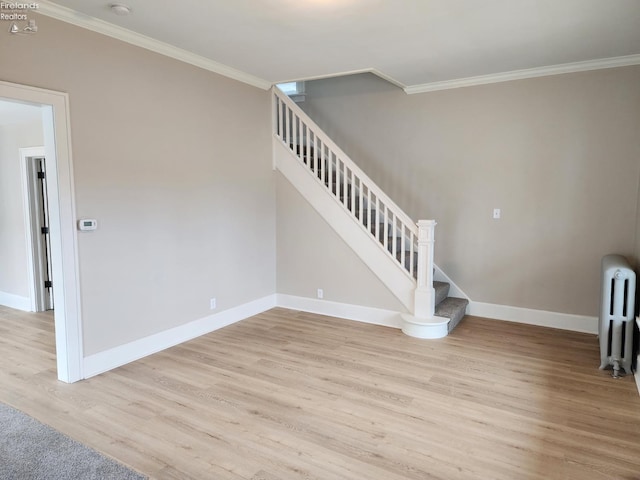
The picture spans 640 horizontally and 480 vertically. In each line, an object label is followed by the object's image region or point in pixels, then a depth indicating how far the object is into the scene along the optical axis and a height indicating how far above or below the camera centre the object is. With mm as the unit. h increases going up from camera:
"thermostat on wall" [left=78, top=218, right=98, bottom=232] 3215 -173
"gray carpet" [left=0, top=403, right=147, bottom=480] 2213 -1461
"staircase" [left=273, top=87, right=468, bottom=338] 4363 -353
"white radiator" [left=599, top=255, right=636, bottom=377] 3260 -946
